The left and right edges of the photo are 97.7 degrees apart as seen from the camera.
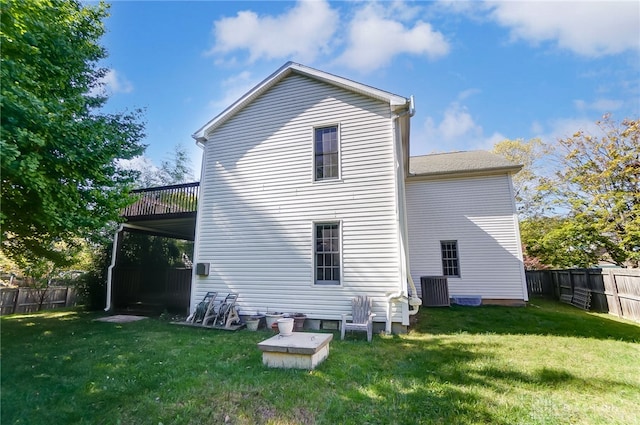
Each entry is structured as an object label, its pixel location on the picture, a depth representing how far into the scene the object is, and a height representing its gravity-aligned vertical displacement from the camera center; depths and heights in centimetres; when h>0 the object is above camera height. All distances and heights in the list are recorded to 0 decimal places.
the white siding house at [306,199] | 721 +190
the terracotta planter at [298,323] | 720 -144
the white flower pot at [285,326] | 509 -107
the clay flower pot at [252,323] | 739 -149
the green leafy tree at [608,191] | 1234 +350
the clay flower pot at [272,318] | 726 -132
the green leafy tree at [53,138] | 469 +250
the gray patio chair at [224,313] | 757 -128
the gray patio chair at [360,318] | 628 -121
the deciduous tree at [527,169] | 1852 +687
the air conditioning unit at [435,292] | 1027 -95
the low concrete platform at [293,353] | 435 -135
